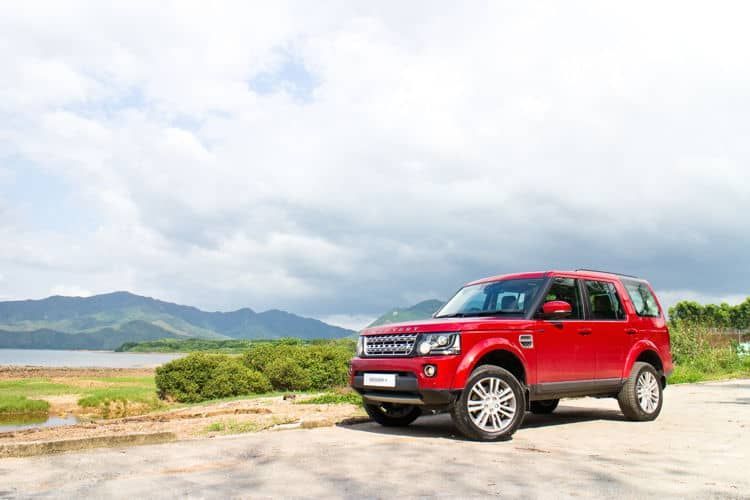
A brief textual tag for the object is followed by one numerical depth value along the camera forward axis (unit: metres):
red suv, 7.80
